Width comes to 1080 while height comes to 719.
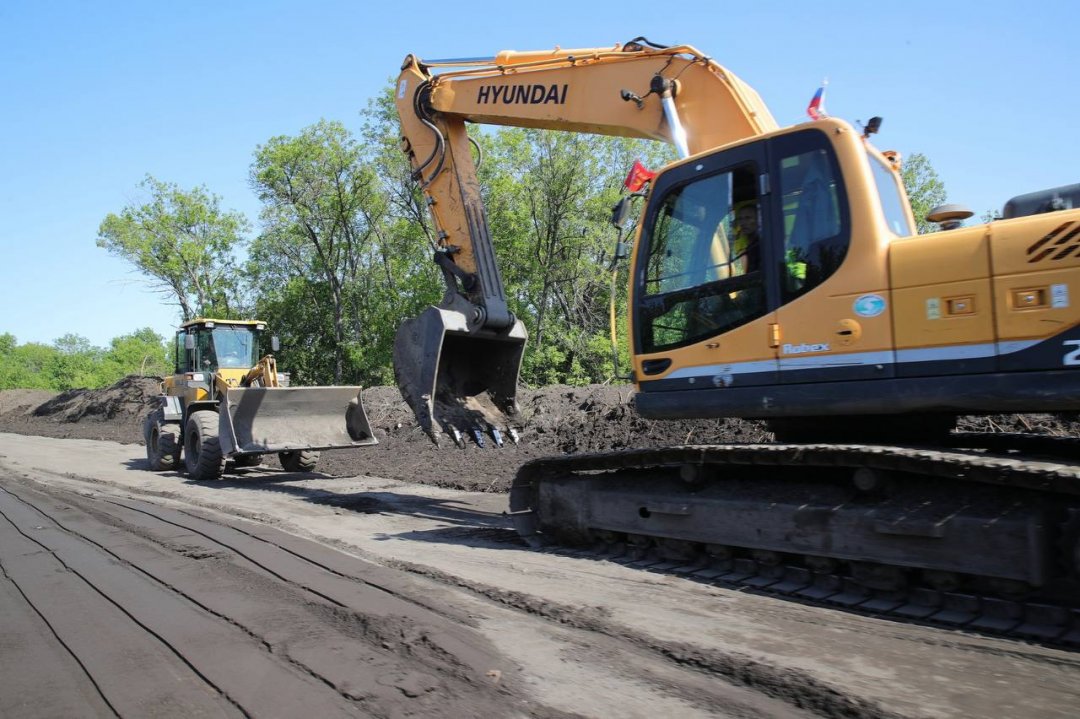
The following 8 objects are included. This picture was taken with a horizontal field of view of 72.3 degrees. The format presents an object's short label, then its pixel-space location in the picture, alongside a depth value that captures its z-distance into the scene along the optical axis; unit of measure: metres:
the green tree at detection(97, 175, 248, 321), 42.94
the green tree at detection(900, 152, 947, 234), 27.09
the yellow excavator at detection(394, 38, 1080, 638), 3.80
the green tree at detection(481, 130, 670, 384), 29.03
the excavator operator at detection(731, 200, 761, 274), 4.82
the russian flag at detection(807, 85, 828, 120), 5.36
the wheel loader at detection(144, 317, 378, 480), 11.60
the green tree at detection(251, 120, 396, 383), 33.53
